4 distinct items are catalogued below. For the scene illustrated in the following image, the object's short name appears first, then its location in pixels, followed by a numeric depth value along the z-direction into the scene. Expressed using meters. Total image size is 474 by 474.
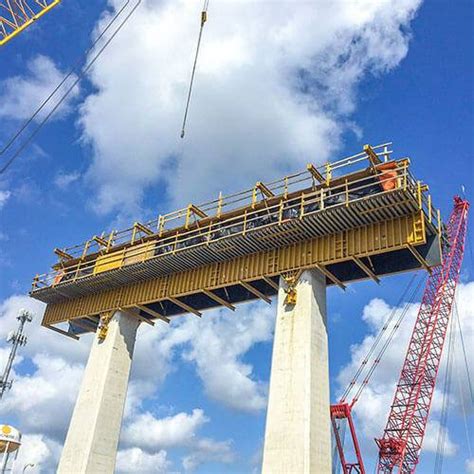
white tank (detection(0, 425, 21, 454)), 38.00
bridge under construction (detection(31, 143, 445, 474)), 21.44
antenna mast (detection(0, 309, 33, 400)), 48.41
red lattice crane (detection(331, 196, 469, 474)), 66.00
